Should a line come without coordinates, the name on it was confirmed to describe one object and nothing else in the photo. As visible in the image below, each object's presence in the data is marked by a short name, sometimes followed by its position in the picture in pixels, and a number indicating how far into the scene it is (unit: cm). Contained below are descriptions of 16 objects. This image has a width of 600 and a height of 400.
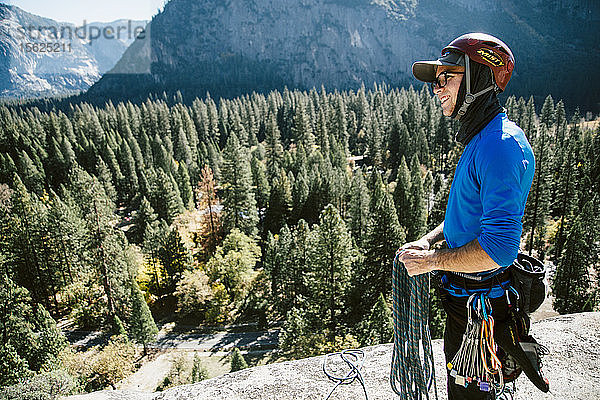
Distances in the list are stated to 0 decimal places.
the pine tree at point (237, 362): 2338
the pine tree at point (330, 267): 2512
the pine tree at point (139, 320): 3090
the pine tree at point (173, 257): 3925
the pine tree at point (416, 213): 3725
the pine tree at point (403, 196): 4112
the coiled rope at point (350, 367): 445
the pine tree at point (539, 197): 3578
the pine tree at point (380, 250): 2838
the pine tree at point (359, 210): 3994
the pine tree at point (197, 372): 2384
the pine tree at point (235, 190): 4216
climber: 242
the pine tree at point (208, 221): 4472
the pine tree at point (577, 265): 2800
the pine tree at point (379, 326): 2223
